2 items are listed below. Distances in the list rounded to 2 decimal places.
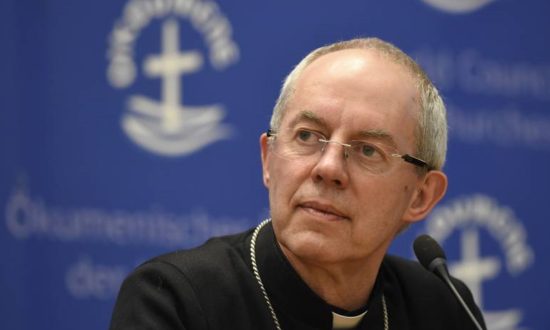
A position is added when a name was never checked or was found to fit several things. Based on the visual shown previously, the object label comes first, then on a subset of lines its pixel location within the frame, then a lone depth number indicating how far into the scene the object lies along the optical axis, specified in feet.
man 15.48
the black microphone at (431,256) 15.86
